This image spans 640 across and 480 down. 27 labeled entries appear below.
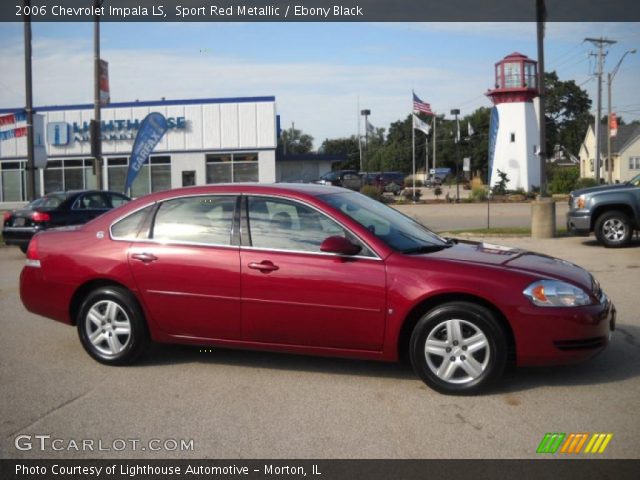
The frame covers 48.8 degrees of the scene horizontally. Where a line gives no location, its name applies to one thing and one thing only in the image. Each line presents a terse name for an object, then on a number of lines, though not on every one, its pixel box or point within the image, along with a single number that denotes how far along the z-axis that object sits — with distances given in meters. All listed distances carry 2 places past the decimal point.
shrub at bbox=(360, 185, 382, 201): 36.36
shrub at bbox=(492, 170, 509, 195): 43.56
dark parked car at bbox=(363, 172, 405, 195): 49.81
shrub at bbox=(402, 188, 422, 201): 39.34
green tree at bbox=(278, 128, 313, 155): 97.29
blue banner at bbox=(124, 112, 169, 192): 19.48
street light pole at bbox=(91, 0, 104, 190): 20.91
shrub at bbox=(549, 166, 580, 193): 43.74
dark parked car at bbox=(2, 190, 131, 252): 15.31
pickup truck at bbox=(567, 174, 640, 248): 14.05
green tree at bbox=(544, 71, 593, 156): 89.94
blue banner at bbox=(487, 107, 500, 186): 18.34
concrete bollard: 16.62
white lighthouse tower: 48.91
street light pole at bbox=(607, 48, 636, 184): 49.14
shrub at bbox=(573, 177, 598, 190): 43.12
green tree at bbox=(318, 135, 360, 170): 102.06
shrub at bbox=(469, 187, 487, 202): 38.44
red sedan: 5.21
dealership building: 39.34
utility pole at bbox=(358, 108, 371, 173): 49.06
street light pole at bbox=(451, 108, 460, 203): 51.31
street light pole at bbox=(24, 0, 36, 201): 21.64
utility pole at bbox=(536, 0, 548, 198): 17.61
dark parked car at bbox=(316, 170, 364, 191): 47.34
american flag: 37.41
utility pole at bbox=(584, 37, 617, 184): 46.47
